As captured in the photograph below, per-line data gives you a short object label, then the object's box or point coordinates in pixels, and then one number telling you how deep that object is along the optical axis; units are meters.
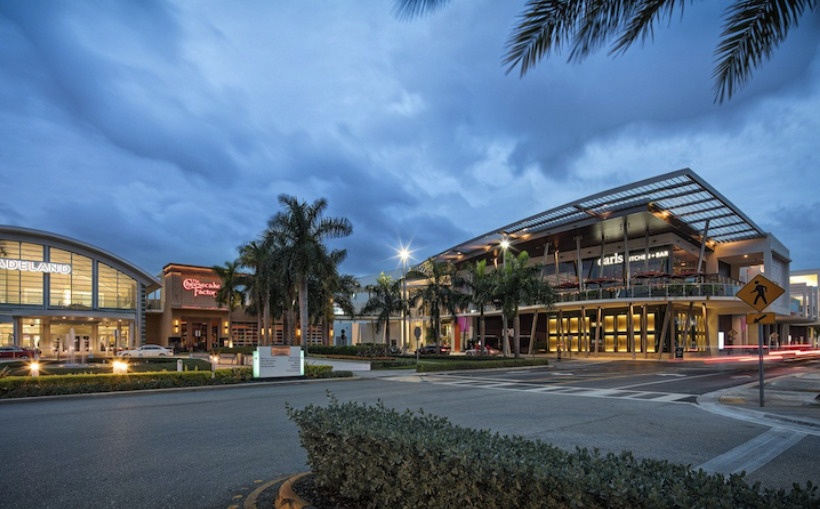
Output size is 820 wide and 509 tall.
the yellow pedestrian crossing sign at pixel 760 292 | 13.13
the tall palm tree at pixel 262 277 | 36.65
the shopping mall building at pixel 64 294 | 49.66
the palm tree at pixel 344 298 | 57.72
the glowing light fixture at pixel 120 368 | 20.00
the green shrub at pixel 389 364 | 31.58
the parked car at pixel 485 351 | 49.78
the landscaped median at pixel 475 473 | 3.25
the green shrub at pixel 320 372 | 23.91
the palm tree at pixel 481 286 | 40.84
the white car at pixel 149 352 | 48.06
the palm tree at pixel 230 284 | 63.40
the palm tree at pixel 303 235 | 35.06
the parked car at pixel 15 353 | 40.81
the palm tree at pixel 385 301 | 54.69
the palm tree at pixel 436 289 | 46.97
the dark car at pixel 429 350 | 51.00
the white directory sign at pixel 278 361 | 22.30
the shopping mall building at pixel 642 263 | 45.59
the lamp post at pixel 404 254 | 43.03
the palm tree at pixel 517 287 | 39.41
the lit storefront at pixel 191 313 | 73.69
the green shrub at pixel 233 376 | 21.22
